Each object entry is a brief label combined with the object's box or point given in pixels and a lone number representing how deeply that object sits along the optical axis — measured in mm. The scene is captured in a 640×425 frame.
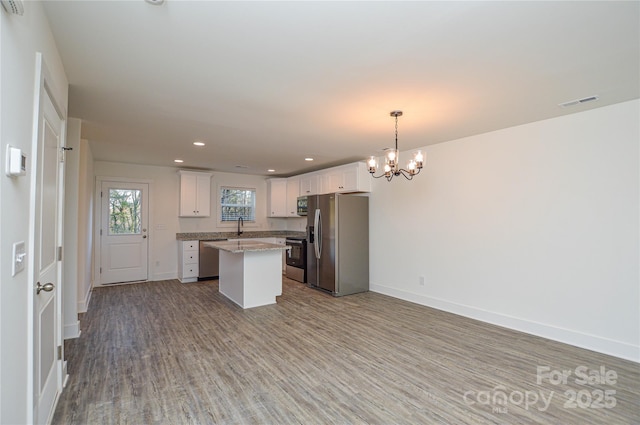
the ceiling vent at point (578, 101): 2854
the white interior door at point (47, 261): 1674
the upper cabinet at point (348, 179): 5566
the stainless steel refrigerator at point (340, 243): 5352
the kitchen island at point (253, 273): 4559
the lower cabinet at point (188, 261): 6344
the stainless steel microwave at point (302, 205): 6961
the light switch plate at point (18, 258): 1312
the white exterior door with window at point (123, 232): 5984
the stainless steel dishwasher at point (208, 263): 6484
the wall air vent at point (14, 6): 1103
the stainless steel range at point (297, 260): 6297
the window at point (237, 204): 7324
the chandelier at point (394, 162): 3217
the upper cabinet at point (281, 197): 7504
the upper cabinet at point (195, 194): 6562
